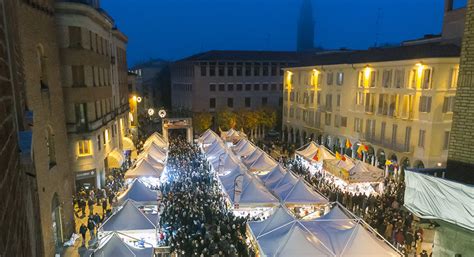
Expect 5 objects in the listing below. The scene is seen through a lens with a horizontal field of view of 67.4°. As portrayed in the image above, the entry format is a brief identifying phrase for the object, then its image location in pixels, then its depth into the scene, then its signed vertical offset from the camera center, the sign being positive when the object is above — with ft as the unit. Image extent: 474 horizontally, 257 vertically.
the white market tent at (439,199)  23.32 -7.78
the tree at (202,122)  151.23 -15.23
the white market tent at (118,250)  37.88 -17.65
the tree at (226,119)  150.51 -14.16
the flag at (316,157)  84.69 -16.62
